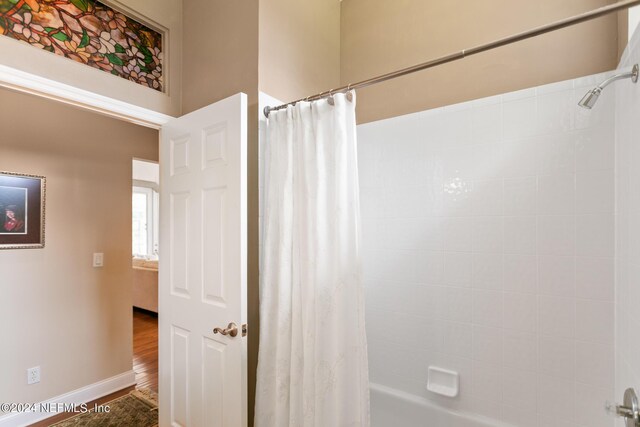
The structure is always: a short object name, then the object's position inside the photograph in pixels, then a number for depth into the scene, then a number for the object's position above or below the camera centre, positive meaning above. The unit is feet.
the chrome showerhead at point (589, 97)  3.91 +1.43
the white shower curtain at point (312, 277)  4.30 -0.93
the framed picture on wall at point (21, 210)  7.30 +0.05
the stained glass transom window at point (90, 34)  4.74 +2.95
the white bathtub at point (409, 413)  5.37 -3.57
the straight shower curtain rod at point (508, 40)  2.90 +1.83
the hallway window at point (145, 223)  24.63 -0.82
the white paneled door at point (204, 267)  4.80 -0.91
